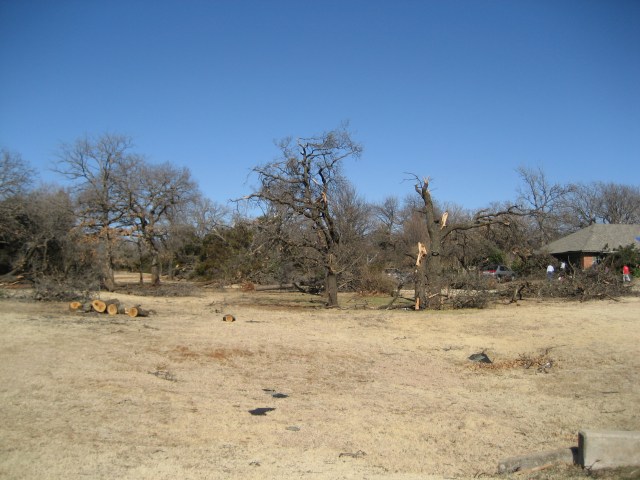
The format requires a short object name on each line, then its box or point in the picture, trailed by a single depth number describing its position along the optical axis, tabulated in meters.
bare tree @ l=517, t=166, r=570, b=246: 21.17
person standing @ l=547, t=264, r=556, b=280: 26.40
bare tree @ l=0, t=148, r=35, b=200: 26.69
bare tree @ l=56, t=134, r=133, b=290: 29.86
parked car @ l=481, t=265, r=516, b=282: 39.55
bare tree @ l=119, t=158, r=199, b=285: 31.97
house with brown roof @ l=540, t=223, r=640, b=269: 39.19
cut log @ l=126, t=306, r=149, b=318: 17.20
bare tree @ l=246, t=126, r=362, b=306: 21.58
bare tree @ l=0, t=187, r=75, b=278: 25.94
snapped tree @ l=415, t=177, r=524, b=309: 21.55
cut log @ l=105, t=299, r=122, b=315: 17.30
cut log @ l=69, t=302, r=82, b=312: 17.45
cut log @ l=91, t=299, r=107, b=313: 17.31
